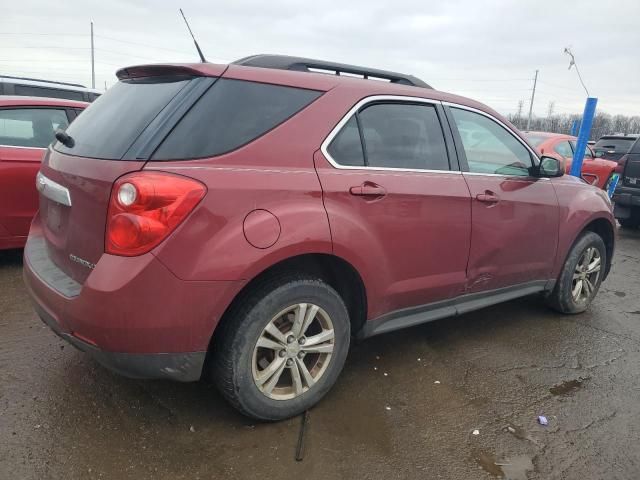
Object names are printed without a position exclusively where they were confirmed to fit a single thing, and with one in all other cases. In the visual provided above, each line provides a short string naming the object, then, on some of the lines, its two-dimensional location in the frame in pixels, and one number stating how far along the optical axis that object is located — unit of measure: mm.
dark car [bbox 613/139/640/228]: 8078
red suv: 2105
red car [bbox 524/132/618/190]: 9289
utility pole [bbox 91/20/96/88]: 39672
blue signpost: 7410
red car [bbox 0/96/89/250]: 4430
